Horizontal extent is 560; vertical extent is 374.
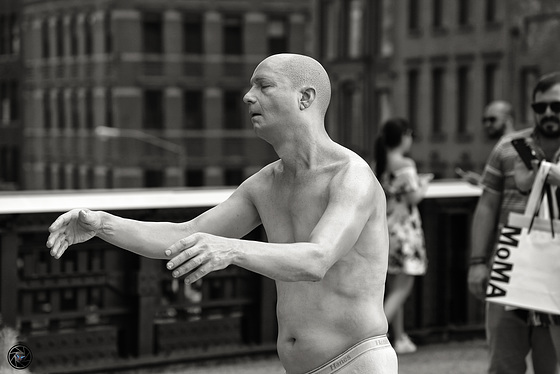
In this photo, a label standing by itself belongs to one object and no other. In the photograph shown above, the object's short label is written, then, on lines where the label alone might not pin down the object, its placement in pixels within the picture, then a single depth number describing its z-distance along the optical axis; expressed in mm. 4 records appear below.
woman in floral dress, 10066
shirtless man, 4323
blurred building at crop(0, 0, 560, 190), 84528
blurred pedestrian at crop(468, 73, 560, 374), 6595
